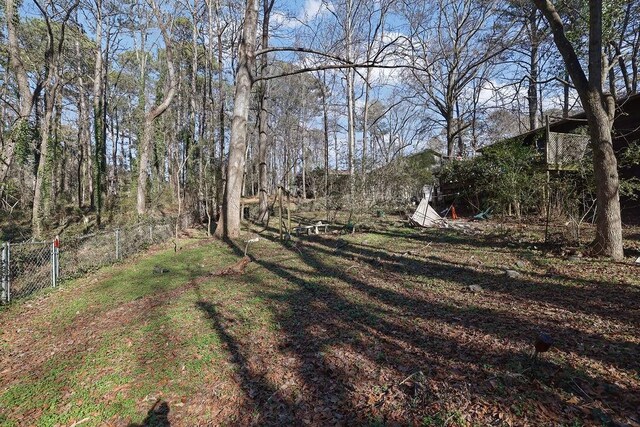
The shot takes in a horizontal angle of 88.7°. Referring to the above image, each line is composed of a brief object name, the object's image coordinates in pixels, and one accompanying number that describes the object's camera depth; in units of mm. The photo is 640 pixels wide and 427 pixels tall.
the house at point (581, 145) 10141
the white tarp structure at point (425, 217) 11000
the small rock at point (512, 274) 5364
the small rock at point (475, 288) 4925
